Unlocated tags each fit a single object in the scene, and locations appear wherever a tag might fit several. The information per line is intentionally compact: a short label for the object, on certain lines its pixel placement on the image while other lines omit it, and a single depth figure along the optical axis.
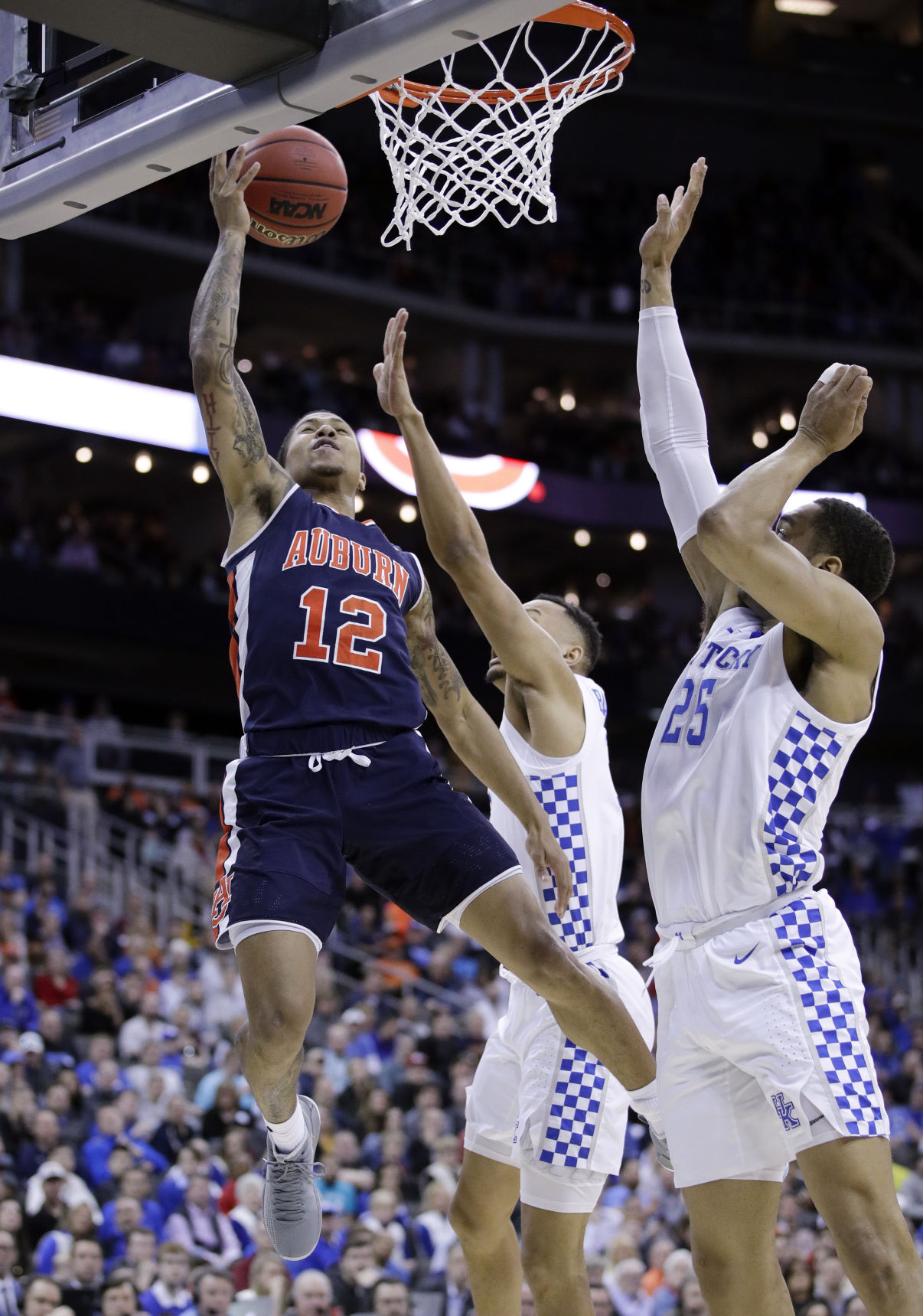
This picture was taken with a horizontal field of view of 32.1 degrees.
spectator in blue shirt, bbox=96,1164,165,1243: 9.88
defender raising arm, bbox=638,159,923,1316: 3.75
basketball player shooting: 4.73
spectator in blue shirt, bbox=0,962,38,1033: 12.02
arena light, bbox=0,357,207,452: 22.14
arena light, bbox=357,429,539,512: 24.08
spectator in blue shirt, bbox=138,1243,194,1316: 8.94
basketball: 5.65
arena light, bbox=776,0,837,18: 32.00
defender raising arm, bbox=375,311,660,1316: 4.95
